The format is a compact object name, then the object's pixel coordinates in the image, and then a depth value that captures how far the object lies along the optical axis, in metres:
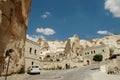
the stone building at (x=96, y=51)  29.68
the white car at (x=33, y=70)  14.12
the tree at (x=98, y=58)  18.79
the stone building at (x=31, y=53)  18.73
